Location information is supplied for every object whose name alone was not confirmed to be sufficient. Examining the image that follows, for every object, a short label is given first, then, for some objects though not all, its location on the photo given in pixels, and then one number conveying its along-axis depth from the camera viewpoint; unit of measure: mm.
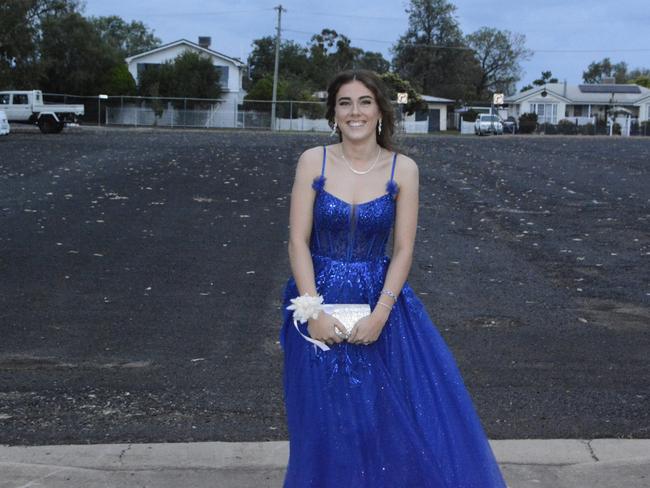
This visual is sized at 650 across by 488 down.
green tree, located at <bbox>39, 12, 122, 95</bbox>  64250
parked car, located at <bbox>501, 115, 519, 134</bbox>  66688
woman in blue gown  3244
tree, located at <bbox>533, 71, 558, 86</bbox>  114562
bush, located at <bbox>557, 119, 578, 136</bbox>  67188
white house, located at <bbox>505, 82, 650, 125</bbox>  84438
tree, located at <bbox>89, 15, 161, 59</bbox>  112188
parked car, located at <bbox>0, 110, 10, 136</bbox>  35344
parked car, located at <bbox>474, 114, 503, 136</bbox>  59750
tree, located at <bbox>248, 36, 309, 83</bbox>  91500
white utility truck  43156
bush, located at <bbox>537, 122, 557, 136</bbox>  66812
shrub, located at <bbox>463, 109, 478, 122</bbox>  75688
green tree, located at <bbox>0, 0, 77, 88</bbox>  49969
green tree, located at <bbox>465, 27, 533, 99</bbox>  98812
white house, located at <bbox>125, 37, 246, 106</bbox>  70312
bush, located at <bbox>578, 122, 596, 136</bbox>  68500
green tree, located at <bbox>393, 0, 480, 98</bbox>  94188
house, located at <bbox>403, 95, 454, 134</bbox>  67188
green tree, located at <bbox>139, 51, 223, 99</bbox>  64625
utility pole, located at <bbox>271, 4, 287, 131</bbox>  60488
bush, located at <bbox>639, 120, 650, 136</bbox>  71562
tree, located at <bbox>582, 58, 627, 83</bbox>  131625
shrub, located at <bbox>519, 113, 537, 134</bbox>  66938
